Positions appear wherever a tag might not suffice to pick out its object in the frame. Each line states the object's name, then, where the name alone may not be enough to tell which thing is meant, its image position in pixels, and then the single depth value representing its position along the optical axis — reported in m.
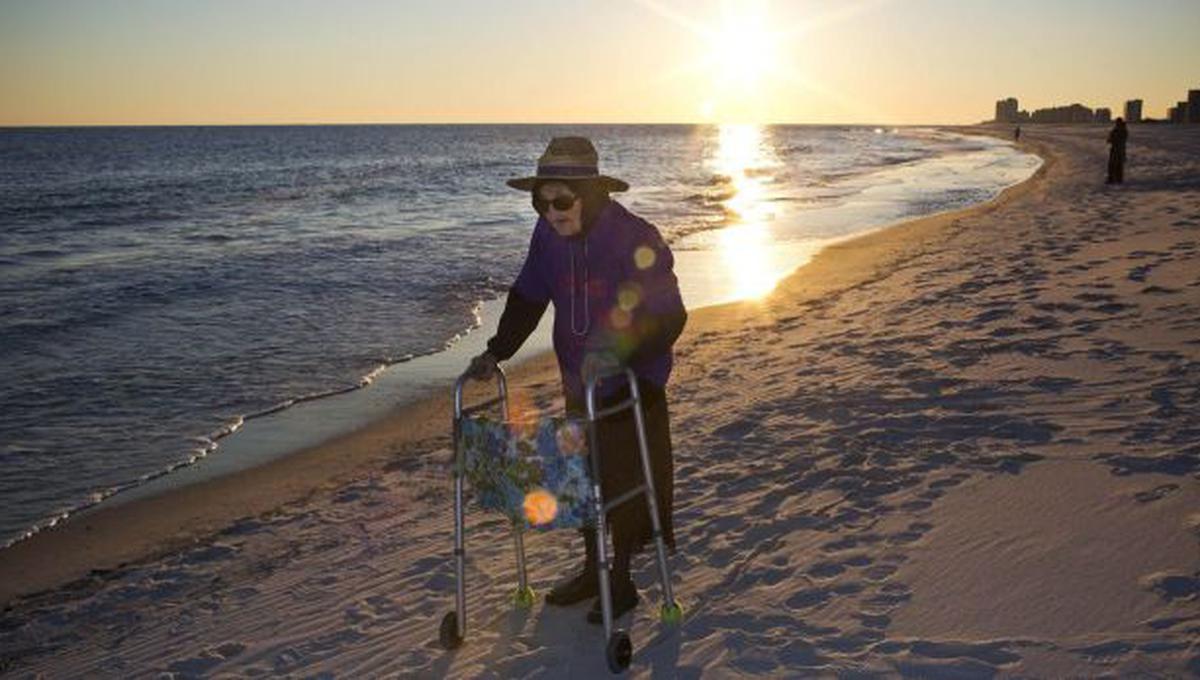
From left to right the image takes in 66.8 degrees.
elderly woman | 3.56
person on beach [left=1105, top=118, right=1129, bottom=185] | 24.64
